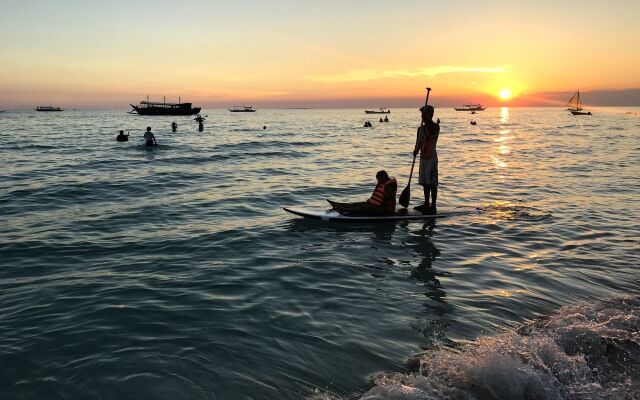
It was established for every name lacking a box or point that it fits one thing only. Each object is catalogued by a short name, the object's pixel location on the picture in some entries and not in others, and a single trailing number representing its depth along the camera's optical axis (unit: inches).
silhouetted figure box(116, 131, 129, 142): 1555.6
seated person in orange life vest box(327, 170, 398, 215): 471.5
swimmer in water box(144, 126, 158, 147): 1383.2
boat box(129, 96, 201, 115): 4409.5
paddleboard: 473.4
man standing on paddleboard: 475.2
